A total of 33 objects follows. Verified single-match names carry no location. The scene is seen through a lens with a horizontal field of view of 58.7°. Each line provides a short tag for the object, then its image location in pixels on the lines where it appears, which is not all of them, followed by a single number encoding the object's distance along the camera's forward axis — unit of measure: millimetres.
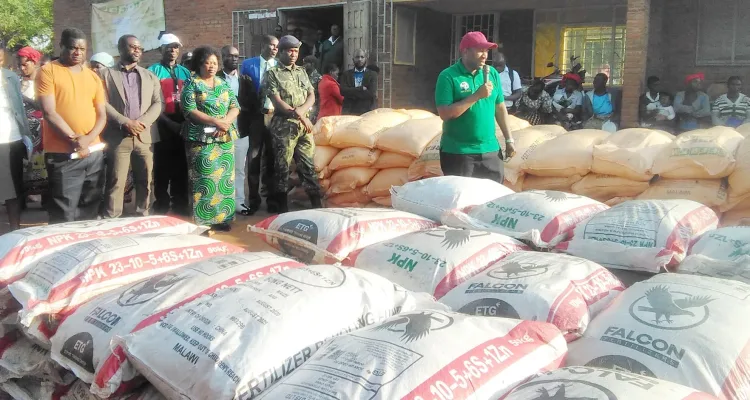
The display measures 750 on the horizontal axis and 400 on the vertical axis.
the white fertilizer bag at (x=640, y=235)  2400
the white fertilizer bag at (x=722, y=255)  2109
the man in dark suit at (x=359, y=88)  8844
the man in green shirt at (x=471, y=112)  3865
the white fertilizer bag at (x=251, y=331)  1615
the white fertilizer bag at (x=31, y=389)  2213
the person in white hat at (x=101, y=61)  6551
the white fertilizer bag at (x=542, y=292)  1899
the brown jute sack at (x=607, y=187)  4605
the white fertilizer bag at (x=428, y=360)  1438
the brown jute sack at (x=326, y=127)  5992
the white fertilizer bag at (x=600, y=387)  1327
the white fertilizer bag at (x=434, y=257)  2271
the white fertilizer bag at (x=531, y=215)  2732
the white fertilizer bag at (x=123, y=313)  1806
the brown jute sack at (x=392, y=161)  5547
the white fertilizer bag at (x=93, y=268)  2172
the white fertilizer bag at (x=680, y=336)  1547
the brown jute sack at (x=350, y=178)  5816
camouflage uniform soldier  5527
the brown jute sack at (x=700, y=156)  4199
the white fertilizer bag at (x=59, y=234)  2443
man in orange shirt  4258
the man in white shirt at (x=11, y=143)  4816
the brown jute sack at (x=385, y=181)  5621
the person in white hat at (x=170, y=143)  5566
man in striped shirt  7871
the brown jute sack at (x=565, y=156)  4719
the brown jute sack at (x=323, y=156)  5996
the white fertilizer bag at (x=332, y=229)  2633
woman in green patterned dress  4855
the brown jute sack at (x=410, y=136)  5375
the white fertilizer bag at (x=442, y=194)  3100
